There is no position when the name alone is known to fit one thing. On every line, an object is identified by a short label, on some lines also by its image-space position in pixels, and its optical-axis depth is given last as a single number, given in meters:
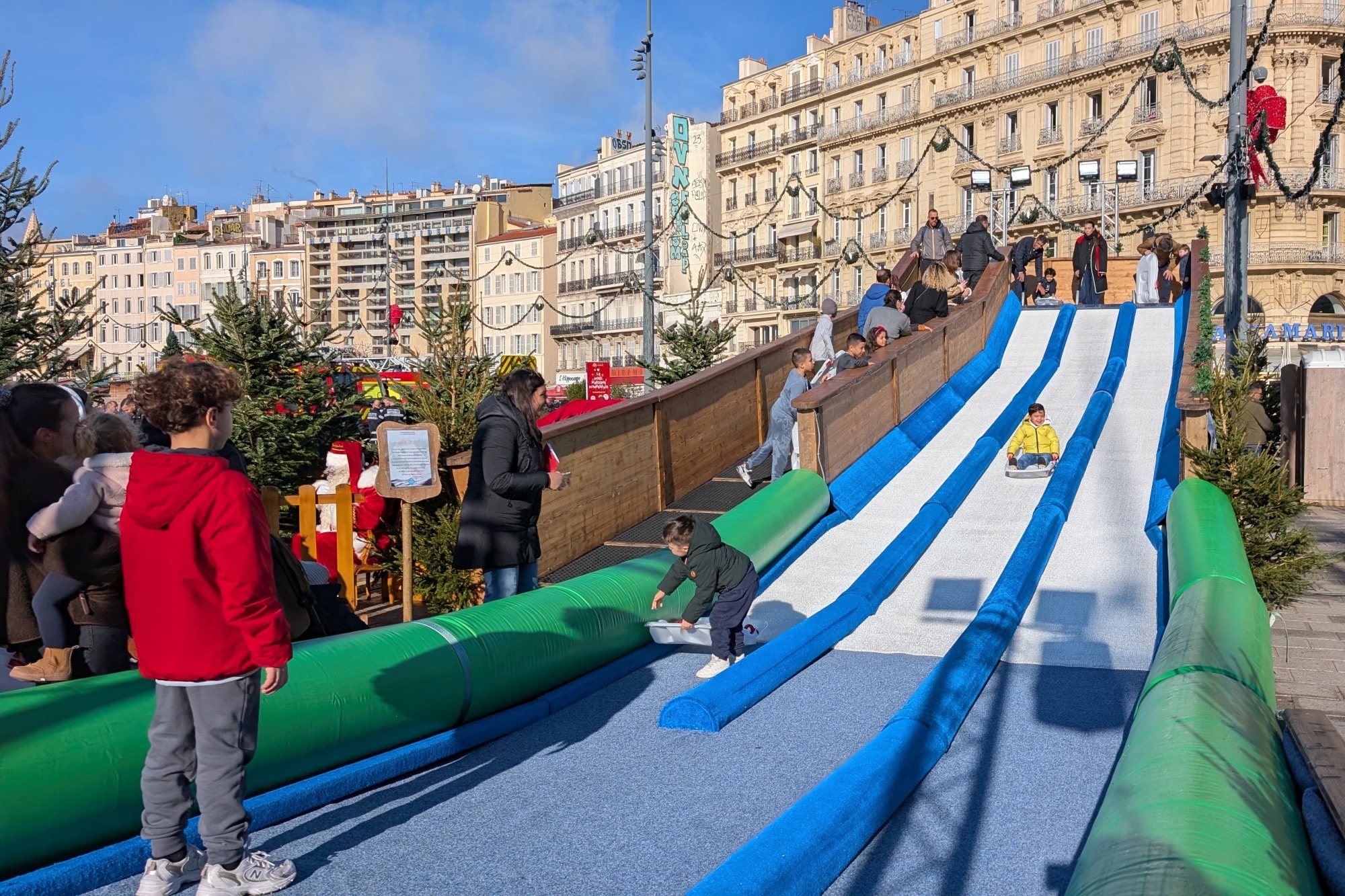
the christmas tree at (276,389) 13.23
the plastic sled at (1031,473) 12.58
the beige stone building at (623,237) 72.94
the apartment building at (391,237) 103.00
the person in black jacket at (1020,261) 23.67
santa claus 10.38
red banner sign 40.78
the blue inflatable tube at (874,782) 4.12
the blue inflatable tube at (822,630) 6.25
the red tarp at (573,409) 16.72
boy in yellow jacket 12.70
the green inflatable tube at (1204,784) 3.38
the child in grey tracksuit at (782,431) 11.98
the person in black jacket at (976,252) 21.75
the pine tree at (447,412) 9.45
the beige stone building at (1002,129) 47.34
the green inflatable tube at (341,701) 4.27
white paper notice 8.37
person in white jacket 22.77
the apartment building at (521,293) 88.19
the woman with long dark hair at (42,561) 4.93
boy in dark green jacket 7.17
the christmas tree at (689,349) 21.41
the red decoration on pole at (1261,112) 15.80
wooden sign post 8.32
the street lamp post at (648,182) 22.56
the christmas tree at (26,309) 11.41
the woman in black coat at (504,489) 6.91
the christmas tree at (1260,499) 9.45
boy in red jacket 3.88
